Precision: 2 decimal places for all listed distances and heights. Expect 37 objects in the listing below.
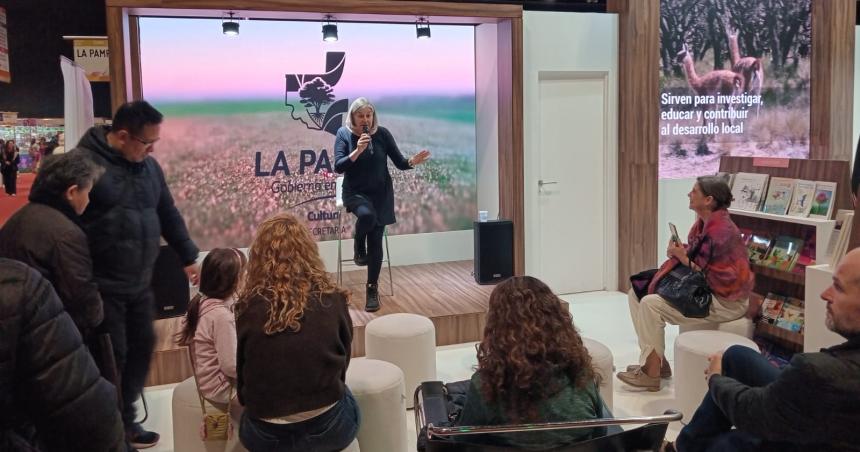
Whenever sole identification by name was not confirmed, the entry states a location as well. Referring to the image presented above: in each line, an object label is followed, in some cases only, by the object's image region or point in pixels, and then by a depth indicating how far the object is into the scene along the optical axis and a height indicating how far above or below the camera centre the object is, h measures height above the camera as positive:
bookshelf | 4.02 -0.36
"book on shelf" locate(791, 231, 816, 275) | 4.19 -0.53
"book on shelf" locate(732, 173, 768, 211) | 4.48 -0.15
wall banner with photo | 6.53 +0.78
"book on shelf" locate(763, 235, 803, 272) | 4.26 -0.52
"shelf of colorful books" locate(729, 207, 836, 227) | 3.99 -0.31
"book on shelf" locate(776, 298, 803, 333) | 4.17 -0.87
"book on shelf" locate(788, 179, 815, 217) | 4.16 -0.19
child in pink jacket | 2.72 -0.57
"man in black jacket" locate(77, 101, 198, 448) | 2.98 -0.21
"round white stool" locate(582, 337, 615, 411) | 3.49 -0.93
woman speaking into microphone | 5.19 -0.04
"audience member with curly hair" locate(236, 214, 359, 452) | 2.29 -0.54
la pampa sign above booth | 5.92 +0.99
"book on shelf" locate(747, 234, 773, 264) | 4.47 -0.50
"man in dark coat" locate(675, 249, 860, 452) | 1.82 -0.62
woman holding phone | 3.95 -0.58
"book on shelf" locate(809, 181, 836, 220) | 4.04 -0.20
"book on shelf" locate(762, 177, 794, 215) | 4.31 -0.18
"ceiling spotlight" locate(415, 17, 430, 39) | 5.75 +1.12
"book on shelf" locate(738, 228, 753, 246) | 4.62 -0.44
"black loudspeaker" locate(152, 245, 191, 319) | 4.74 -0.72
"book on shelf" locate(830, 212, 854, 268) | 3.65 -0.38
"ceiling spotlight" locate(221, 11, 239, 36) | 5.58 +1.14
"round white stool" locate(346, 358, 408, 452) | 3.02 -0.98
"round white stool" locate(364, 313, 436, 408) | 3.85 -0.92
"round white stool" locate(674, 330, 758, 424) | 3.42 -0.92
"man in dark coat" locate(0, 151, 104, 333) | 2.51 -0.18
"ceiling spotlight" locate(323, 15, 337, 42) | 5.75 +1.12
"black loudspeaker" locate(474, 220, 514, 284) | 5.57 -0.62
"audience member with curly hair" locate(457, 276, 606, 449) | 1.98 -0.56
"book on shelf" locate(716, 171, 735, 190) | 4.69 -0.07
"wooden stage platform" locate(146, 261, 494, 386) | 4.47 -0.98
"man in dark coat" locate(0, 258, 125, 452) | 1.33 -0.37
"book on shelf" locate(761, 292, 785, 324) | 4.31 -0.85
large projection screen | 6.00 +0.54
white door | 6.29 -0.11
